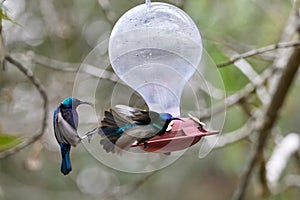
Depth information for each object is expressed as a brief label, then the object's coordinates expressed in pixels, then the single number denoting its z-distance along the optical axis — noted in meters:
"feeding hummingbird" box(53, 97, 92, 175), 5.29
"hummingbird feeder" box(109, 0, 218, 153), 5.40
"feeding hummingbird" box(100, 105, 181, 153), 5.31
